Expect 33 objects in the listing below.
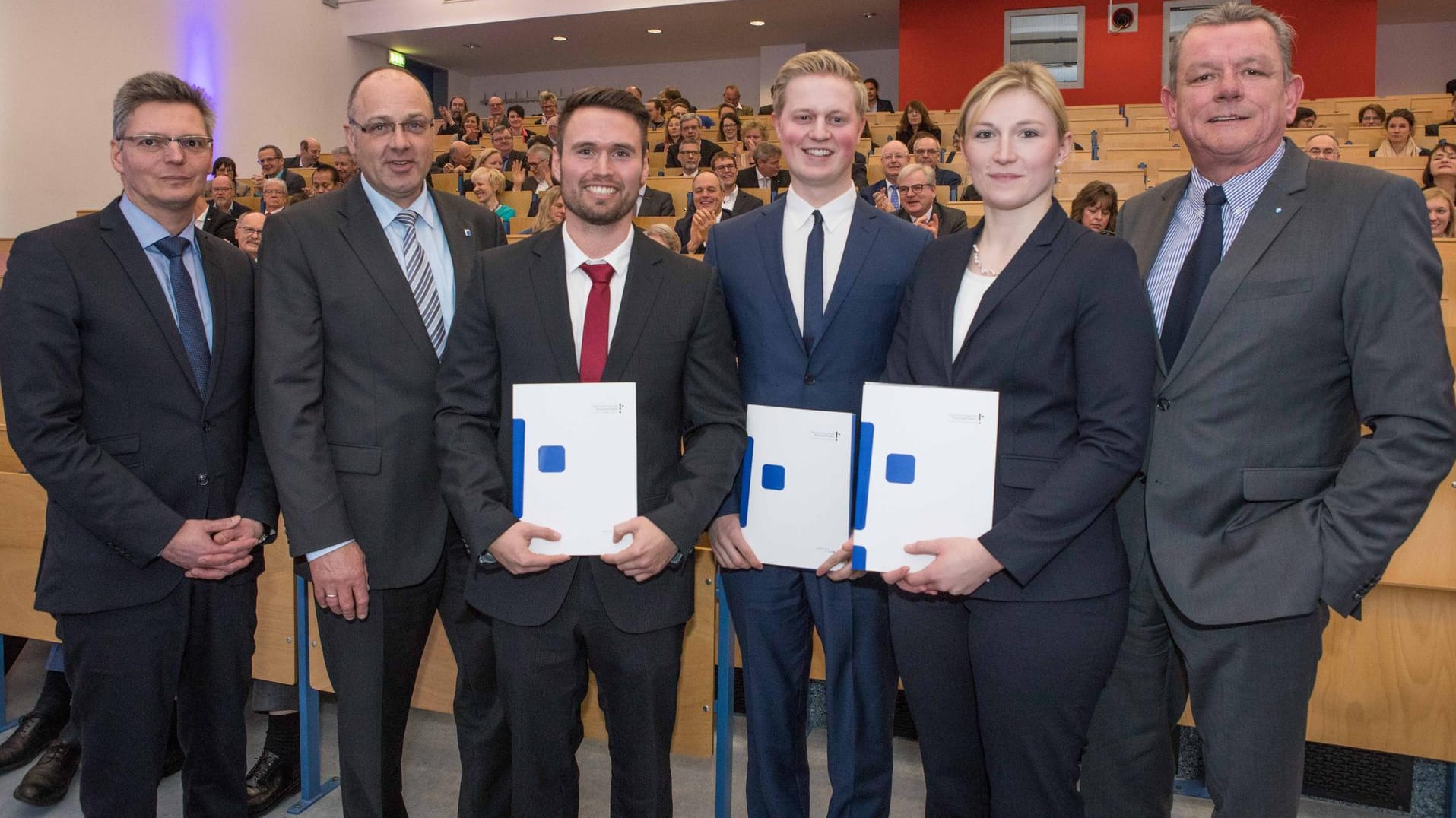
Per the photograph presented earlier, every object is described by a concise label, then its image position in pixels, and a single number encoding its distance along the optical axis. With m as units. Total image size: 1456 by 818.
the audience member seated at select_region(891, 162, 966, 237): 5.60
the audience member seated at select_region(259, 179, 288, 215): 7.58
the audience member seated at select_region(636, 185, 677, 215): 7.00
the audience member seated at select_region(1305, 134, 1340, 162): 5.65
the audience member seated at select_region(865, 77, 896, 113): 11.70
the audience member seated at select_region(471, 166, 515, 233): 7.22
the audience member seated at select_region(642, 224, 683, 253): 4.88
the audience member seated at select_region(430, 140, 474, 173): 9.41
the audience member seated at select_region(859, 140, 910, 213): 5.95
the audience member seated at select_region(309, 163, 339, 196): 7.95
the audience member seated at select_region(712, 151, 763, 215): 6.69
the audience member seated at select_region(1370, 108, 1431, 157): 7.70
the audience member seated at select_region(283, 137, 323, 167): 10.24
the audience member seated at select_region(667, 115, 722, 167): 8.31
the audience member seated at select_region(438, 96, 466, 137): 12.77
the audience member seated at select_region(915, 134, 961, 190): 7.08
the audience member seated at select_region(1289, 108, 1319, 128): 8.44
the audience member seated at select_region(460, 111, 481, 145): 11.74
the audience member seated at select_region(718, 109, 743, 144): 9.55
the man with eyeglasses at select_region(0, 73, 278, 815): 1.82
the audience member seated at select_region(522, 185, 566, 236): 5.11
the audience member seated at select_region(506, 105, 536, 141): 11.47
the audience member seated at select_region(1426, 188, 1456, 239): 4.89
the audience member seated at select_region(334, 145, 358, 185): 8.29
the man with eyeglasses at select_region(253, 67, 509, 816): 1.83
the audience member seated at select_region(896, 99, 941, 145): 9.41
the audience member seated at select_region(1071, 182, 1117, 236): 4.55
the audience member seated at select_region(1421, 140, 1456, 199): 5.84
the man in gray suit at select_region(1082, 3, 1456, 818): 1.49
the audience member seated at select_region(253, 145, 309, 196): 9.46
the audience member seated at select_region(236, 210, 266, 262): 5.69
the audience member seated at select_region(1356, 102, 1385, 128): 8.87
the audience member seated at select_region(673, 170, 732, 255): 6.16
